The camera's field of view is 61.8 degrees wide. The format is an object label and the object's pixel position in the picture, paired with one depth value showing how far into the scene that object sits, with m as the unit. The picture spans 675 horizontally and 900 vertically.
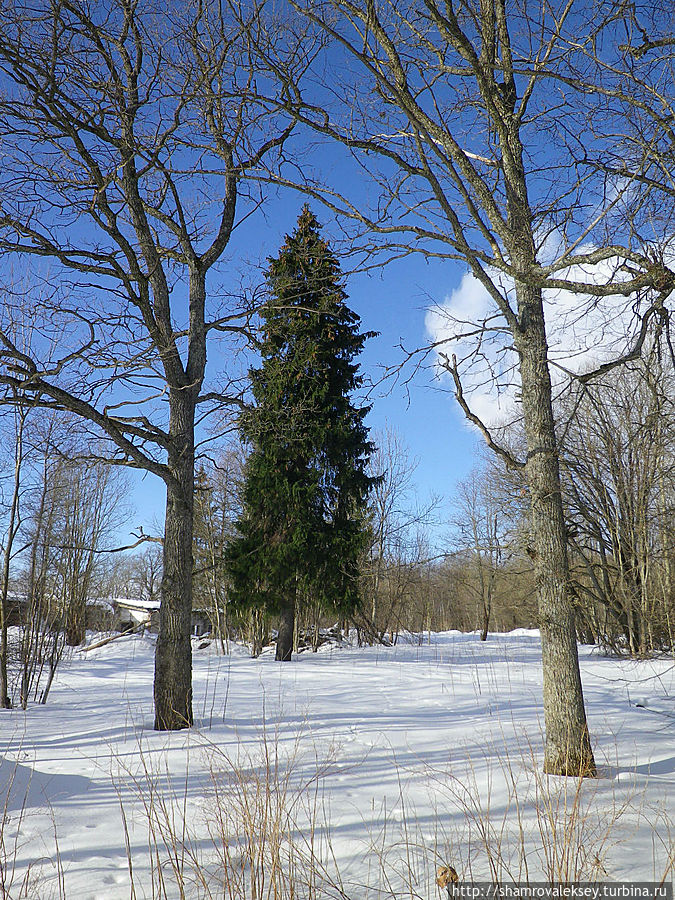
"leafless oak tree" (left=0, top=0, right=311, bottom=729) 5.59
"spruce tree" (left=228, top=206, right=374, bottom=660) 13.73
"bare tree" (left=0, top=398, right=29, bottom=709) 8.07
